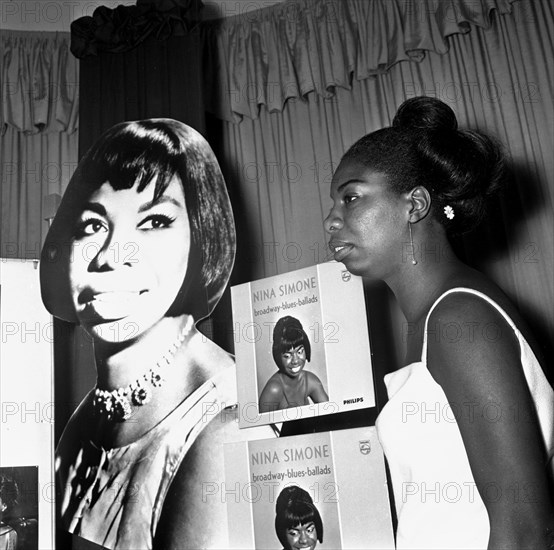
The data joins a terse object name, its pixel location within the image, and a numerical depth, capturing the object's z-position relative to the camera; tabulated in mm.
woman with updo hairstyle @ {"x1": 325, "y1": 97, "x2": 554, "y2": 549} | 1080
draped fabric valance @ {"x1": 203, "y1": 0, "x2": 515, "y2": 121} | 2348
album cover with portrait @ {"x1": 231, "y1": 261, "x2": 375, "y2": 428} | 1884
